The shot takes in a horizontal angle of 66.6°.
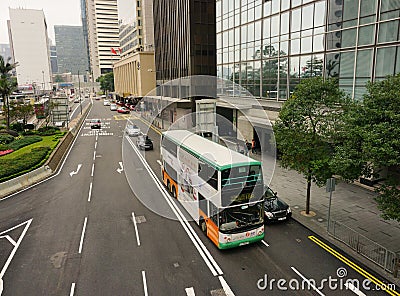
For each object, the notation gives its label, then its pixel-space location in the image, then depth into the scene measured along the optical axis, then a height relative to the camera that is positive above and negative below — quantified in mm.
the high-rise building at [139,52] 65312 +10212
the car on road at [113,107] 77269 -3394
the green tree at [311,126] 13969 -1602
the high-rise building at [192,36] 39406 +7538
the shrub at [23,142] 30325 -4901
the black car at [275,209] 14859 -5722
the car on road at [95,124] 48853 -4727
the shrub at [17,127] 40928 -4217
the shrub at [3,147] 29192 -4953
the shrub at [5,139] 32650 -4665
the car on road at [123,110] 69750 -3719
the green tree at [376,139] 9766 -1581
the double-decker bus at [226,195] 11664 -4051
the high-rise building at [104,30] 152000 +32131
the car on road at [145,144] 32875 -5392
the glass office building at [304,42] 16562 +3428
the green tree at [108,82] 130750 +5163
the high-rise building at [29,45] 152250 +25257
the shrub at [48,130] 38344 -4625
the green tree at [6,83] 37697 +1491
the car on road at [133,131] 41531 -5069
